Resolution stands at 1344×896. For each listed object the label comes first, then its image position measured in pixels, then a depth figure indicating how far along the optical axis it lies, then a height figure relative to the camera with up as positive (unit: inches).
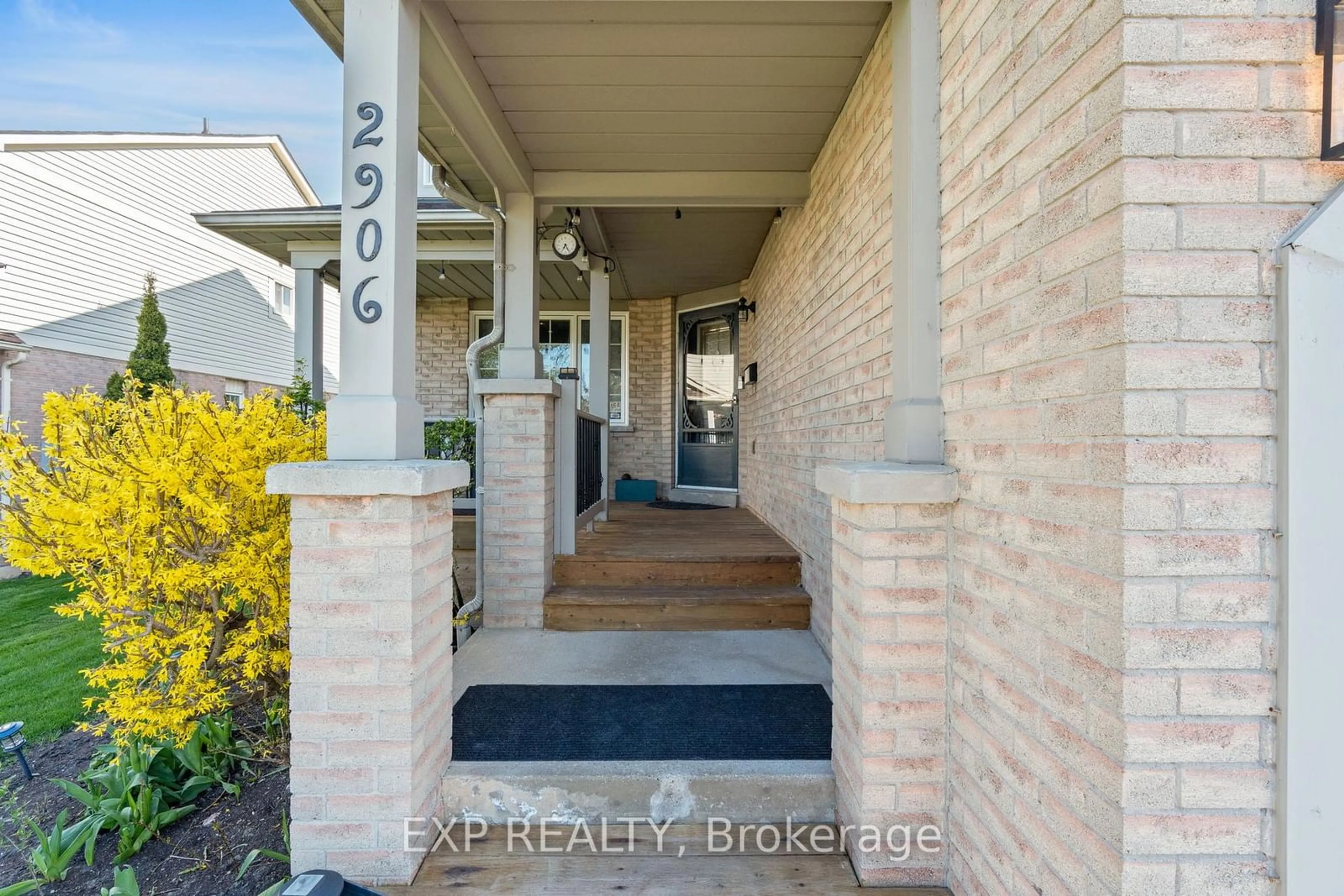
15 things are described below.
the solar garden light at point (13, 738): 97.7 -48.7
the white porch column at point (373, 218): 78.2 +29.0
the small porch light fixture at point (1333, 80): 43.3 +25.9
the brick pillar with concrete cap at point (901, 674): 70.7 -27.3
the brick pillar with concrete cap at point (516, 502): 139.6 -14.1
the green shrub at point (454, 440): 191.3 +0.6
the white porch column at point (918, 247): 75.7 +24.9
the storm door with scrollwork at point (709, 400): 267.7 +19.1
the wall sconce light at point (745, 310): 242.5 +53.2
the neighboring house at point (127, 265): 289.3 +103.0
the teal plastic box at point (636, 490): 287.4 -22.9
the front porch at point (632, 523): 72.1 -8.7
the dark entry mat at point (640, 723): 85.9 -43.6
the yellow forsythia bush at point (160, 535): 91.3 -14.5
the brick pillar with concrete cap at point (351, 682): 72.1 -28.7
